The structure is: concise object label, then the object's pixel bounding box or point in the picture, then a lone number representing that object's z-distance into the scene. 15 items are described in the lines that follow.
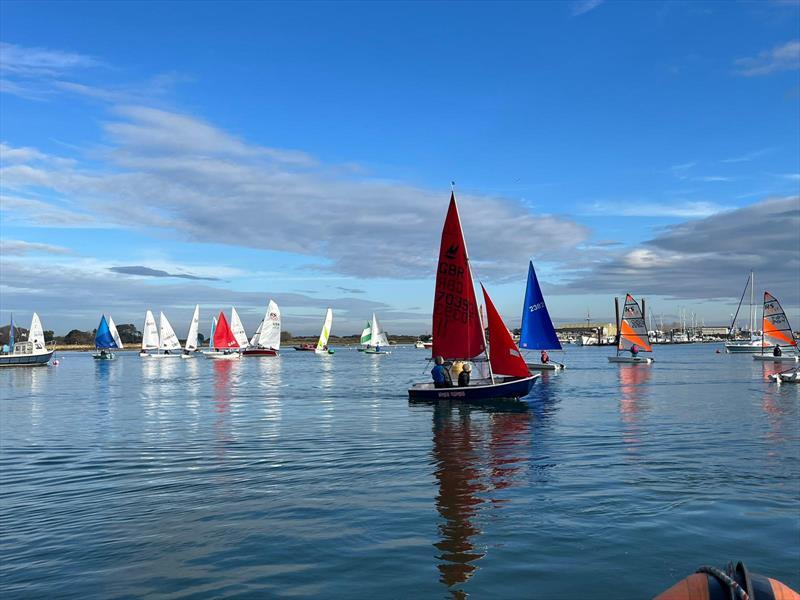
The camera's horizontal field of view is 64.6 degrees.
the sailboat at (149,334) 133.00
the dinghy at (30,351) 93.96
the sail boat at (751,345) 119.14
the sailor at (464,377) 32.22
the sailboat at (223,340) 114.81
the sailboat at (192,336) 127.73
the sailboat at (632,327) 87.53
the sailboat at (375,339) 164.77
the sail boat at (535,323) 56.22
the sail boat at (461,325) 34.06
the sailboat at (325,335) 132.88
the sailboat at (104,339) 124.75
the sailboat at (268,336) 116.44
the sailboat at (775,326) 90.94
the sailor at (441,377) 32.44
